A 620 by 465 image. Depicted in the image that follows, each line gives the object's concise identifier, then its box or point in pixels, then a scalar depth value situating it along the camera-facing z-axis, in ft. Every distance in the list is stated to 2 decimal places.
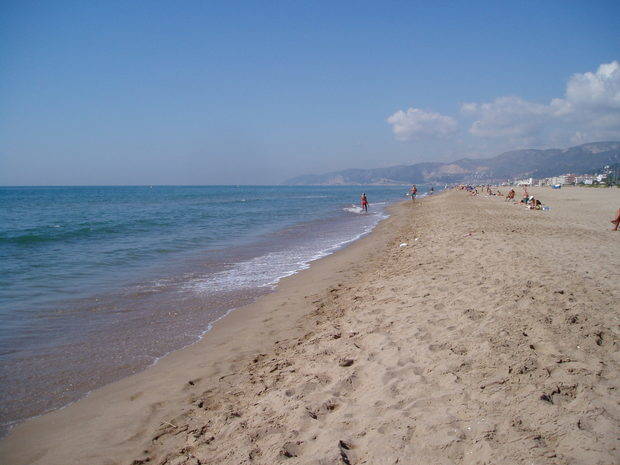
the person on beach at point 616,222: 45.44
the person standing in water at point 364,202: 116.63
